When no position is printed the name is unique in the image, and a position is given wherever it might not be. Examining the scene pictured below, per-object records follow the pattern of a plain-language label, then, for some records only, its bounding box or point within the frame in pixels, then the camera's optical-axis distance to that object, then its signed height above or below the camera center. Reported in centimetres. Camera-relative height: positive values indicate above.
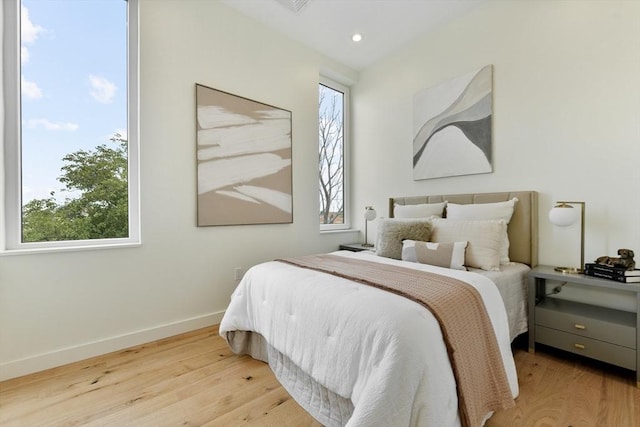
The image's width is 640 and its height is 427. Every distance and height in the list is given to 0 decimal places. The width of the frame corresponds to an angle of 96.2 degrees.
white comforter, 101 -58
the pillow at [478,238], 208 -23
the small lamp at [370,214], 341 -6
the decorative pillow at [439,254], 202 -33
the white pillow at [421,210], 275 -1
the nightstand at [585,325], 171 -77
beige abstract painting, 261 +49
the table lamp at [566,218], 200 -7
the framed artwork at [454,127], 270 +83
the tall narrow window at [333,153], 382 +77
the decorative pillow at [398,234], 233 -21
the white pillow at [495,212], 229 -3
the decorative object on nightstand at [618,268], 175 -39
